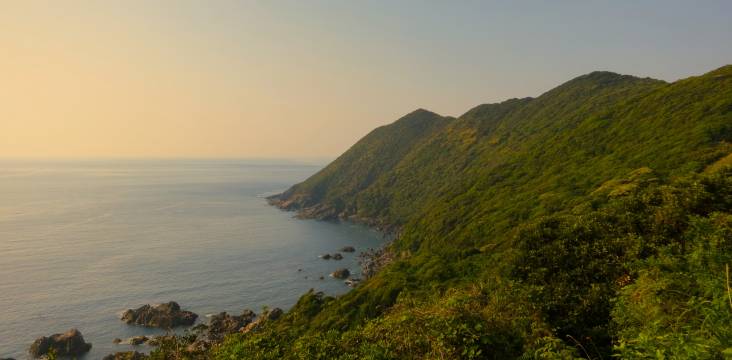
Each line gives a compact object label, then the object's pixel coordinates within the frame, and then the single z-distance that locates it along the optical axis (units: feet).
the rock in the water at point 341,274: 348.59
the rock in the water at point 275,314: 252.30
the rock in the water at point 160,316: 249.55
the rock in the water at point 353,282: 326.36
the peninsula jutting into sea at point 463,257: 59.93
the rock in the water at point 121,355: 188.85
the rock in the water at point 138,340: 227.32
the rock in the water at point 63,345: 214.69
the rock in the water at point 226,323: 228.14
